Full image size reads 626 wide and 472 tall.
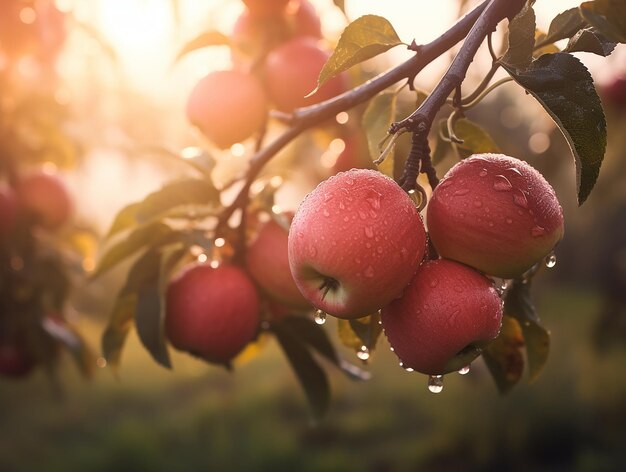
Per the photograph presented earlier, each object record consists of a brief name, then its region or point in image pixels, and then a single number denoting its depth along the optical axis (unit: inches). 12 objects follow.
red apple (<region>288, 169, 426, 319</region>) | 21.0
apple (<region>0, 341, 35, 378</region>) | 58.2
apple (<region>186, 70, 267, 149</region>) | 37.7
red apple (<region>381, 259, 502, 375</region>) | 22.2
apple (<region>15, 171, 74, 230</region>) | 61.4
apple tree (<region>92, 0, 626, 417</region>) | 21.6
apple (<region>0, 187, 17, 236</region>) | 57.4
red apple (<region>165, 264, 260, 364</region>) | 32.5
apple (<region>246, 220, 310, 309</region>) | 32.8
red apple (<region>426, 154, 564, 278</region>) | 22.8
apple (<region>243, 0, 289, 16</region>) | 40.6
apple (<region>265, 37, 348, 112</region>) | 38.0
